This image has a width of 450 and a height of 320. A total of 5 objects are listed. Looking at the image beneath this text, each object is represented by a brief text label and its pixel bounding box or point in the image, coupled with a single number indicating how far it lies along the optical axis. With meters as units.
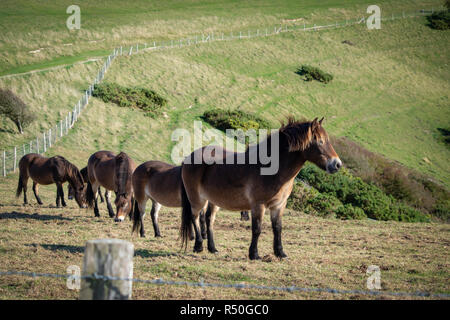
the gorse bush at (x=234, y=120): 37.97
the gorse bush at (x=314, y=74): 56.78
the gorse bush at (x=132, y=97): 37.50
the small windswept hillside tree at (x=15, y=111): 30.22
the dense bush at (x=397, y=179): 28.60
